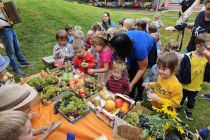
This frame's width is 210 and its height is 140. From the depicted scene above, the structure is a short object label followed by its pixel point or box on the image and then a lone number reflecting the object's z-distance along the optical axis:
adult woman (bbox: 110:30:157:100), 2.80
